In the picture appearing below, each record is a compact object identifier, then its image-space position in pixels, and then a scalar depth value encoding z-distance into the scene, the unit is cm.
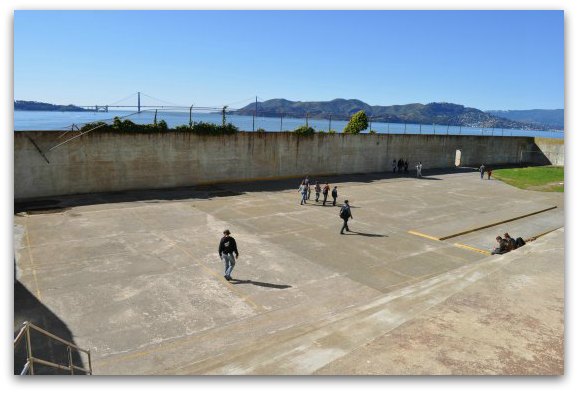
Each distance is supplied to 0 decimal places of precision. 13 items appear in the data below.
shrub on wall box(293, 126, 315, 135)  3061
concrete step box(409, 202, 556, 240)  1761
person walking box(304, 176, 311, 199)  2220
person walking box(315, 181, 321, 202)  2273
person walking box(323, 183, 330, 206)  2219
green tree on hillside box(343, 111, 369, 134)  3519
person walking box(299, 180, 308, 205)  2210
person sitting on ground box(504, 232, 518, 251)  1473
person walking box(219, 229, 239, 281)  1135
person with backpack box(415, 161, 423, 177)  3432
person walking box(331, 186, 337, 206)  2217
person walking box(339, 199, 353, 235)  1678
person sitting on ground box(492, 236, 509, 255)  1462
